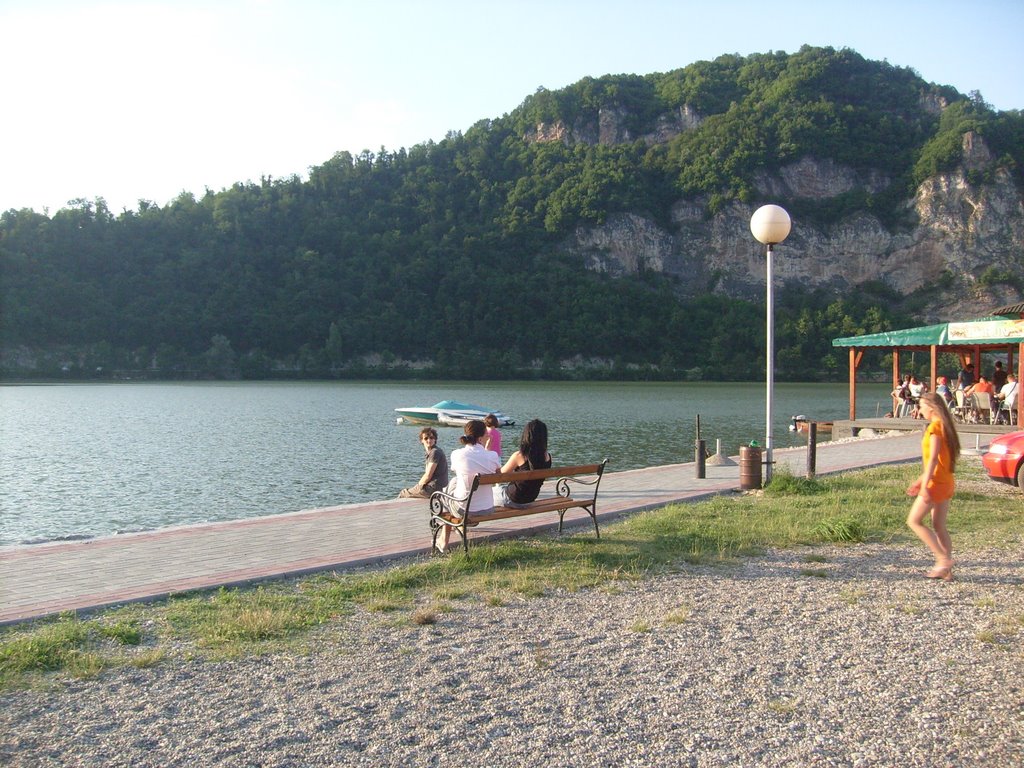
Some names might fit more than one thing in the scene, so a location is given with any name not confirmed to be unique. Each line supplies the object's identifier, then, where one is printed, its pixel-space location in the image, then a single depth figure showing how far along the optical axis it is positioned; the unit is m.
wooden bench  7.10
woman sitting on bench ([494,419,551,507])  7.87
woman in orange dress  6.32
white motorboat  39.16
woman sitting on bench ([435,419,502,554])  7.30
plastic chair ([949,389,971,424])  24.09
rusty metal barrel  11.16
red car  10.49
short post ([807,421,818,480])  12.39
